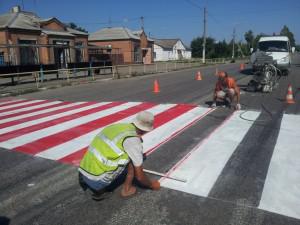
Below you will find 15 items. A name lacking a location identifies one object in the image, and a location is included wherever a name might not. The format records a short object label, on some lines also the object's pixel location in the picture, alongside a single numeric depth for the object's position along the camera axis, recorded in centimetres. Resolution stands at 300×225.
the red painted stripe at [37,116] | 802
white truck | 1928
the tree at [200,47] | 6884
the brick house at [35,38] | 2825
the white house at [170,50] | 7800
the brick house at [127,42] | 4991
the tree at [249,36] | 11464
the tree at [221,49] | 7028
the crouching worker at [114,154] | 339
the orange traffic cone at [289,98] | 1017
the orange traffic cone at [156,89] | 1419
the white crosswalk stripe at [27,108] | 966
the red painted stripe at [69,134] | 589
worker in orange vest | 905
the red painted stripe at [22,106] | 1027
